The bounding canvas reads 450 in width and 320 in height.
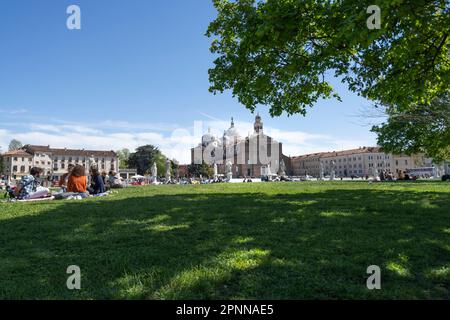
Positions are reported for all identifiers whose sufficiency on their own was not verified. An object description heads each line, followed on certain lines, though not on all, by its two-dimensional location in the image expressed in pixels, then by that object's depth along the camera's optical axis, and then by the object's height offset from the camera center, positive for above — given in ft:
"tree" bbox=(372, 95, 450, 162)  61.31 +8.74
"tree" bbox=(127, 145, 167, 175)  414.62 +14.23
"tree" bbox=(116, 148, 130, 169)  497.62 +21.50
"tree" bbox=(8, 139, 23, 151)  419.95 +33.12
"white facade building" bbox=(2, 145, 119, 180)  364.54 +14.46
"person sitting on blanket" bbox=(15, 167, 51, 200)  44.06 -2.36
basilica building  416.26 +20.00
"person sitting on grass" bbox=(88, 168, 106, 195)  52.70 -2.12
